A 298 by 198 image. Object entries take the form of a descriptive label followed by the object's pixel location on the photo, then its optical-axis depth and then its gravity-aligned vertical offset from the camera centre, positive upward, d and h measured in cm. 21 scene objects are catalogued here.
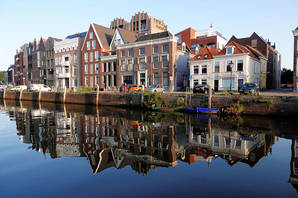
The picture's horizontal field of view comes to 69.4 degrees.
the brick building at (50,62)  7383 +1009
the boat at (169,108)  2895 -237
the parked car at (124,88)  3731 +60
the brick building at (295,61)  3706 +530
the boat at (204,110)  2622 -226
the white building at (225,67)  3881 +467
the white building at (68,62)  6500 +911
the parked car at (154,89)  3810 +44
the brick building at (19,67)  9241 +1088
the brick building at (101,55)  5578 +1009
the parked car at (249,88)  2828 +49
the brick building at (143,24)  9388 +3068
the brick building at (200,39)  6031 +1588
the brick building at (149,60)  4534 +706
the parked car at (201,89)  3031 +36
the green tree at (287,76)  7852 +573
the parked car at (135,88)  3728 +60
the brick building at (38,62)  7812 +1088
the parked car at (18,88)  5736 +88
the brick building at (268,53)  5034 +965
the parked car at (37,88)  5136 +81
